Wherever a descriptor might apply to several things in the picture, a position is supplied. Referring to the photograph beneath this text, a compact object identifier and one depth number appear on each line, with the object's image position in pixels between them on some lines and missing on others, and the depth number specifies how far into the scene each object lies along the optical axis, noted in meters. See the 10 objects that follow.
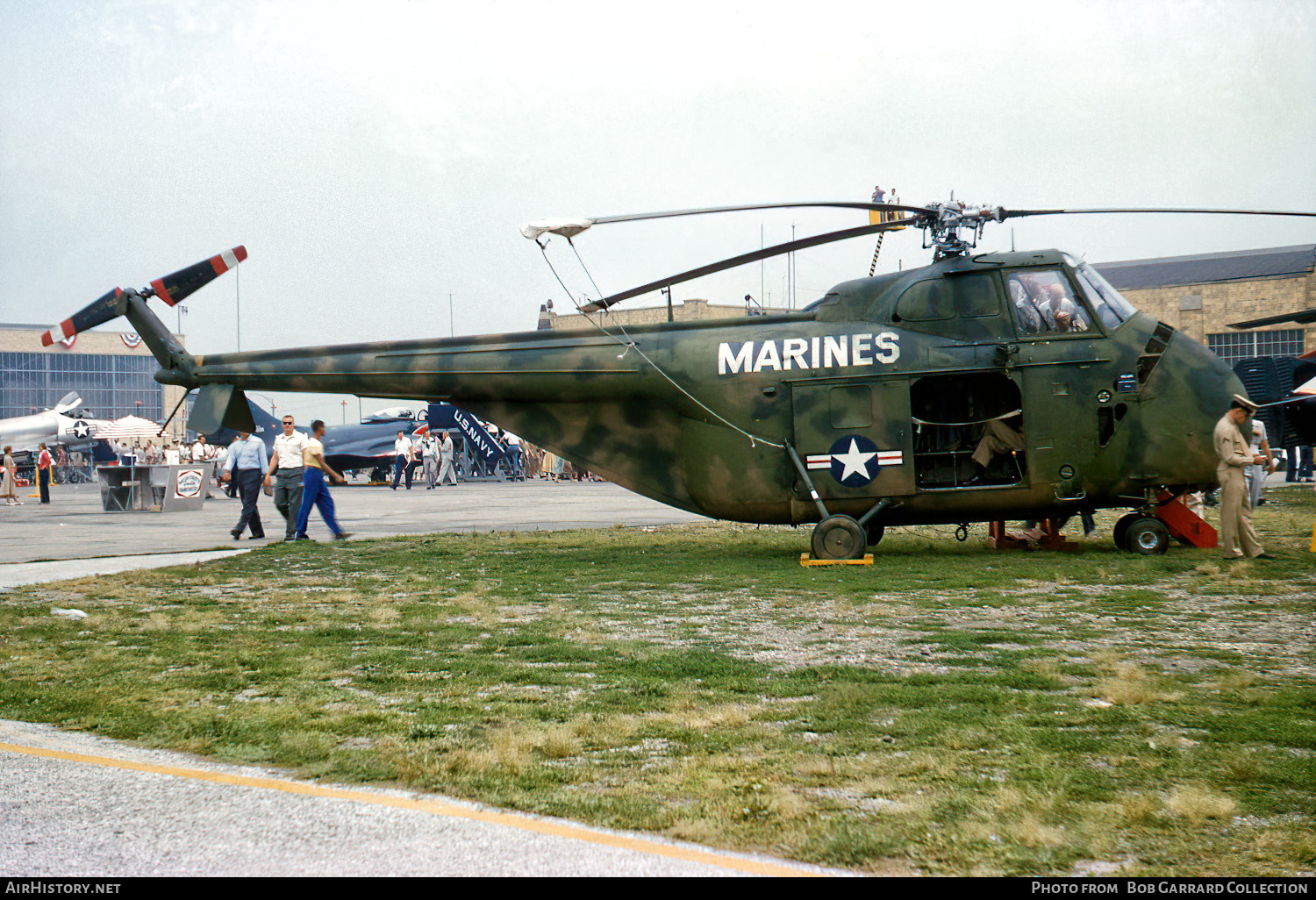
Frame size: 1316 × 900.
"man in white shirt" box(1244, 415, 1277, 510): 14.59
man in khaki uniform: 11.51
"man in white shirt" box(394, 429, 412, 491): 37.09
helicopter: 12.08
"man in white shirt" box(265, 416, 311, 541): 16.67
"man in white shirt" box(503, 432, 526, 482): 42.72
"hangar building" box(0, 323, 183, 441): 115.25
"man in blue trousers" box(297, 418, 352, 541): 16.12
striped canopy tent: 53.44
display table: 26.11
